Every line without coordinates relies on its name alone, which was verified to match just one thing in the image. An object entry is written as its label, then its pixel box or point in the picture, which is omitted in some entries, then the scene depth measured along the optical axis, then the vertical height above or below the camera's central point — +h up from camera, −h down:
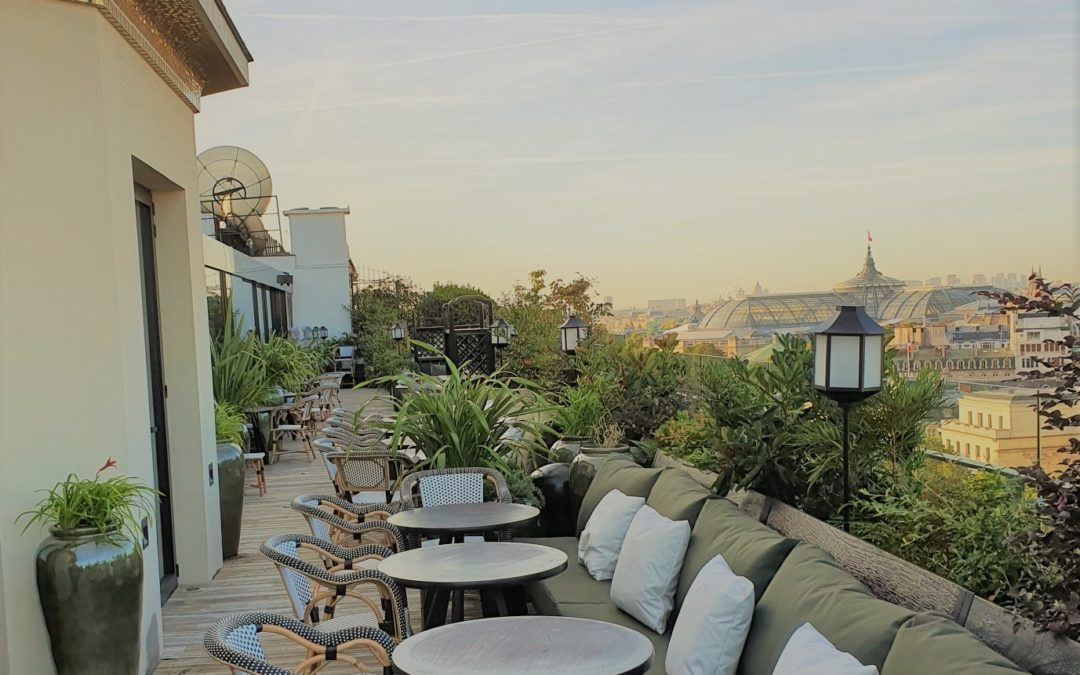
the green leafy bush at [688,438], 4.59 -0.84
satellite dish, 19.56 +2.74
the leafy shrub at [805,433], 3.95 -0.61
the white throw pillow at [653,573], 3.70 -1.11
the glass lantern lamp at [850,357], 3.50 -0.24
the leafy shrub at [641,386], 6.49 -0.63
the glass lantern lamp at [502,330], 15.48 -0.43
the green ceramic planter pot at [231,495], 6.92 -1.34
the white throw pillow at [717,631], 2.93 -1.06
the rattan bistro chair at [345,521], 4.64 -1.12
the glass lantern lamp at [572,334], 9.86 -0.34
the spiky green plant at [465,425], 6.03 -0.78
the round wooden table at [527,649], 2.79 -1.09
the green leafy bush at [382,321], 23.34 -0.36
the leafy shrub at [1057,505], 2.13 -0.51
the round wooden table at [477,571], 3.68 -1.09
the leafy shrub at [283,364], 12.68 -0.72
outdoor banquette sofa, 2.21 -0.90
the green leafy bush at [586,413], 6.70 -0.81
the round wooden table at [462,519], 4.55 -1.08
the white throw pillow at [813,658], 2.21 -0.91
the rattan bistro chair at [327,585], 3.77 -1.14
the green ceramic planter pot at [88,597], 3.90 -1.17
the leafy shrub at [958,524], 2.80 -0.79
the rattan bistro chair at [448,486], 5.50 -1.07
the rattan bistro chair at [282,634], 2.69 -1.04
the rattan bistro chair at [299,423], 11.98 -1.48
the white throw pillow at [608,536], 4.42 -1.13
